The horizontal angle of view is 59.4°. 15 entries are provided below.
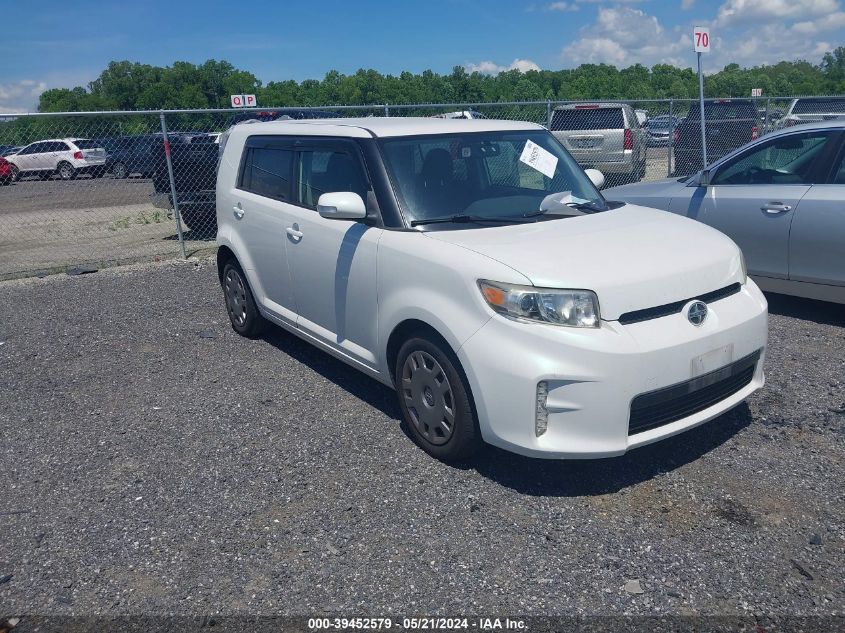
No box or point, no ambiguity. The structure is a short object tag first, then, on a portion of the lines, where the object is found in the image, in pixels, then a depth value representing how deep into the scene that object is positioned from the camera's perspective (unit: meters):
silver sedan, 5.88
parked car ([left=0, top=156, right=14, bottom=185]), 21.39
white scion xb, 3.45
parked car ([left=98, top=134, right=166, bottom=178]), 12.35
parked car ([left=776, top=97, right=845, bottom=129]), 14.23
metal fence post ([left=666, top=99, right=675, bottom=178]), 13.73
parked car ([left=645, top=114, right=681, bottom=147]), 14.23
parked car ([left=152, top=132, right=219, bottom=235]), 11.01
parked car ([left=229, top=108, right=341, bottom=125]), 17.33
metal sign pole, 10.65
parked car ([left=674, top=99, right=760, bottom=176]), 14.51
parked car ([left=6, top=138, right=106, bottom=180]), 20.23
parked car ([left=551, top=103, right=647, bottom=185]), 13.95
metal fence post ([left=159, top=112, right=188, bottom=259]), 9.92
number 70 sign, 10.52
